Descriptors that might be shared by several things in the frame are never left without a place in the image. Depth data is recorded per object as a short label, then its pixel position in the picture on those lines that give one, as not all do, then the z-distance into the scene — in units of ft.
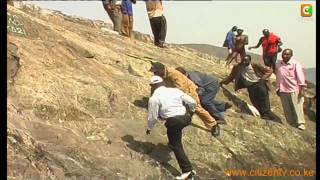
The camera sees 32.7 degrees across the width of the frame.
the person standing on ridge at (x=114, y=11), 57.31
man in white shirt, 29.09
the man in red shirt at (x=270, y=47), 51.49
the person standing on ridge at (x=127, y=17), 54.13
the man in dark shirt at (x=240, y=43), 55.83
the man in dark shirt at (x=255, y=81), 42.93
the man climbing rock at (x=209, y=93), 37.22
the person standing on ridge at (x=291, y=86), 42.83
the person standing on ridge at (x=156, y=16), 51.70
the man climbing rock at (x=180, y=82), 33.81
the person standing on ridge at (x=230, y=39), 62.93
